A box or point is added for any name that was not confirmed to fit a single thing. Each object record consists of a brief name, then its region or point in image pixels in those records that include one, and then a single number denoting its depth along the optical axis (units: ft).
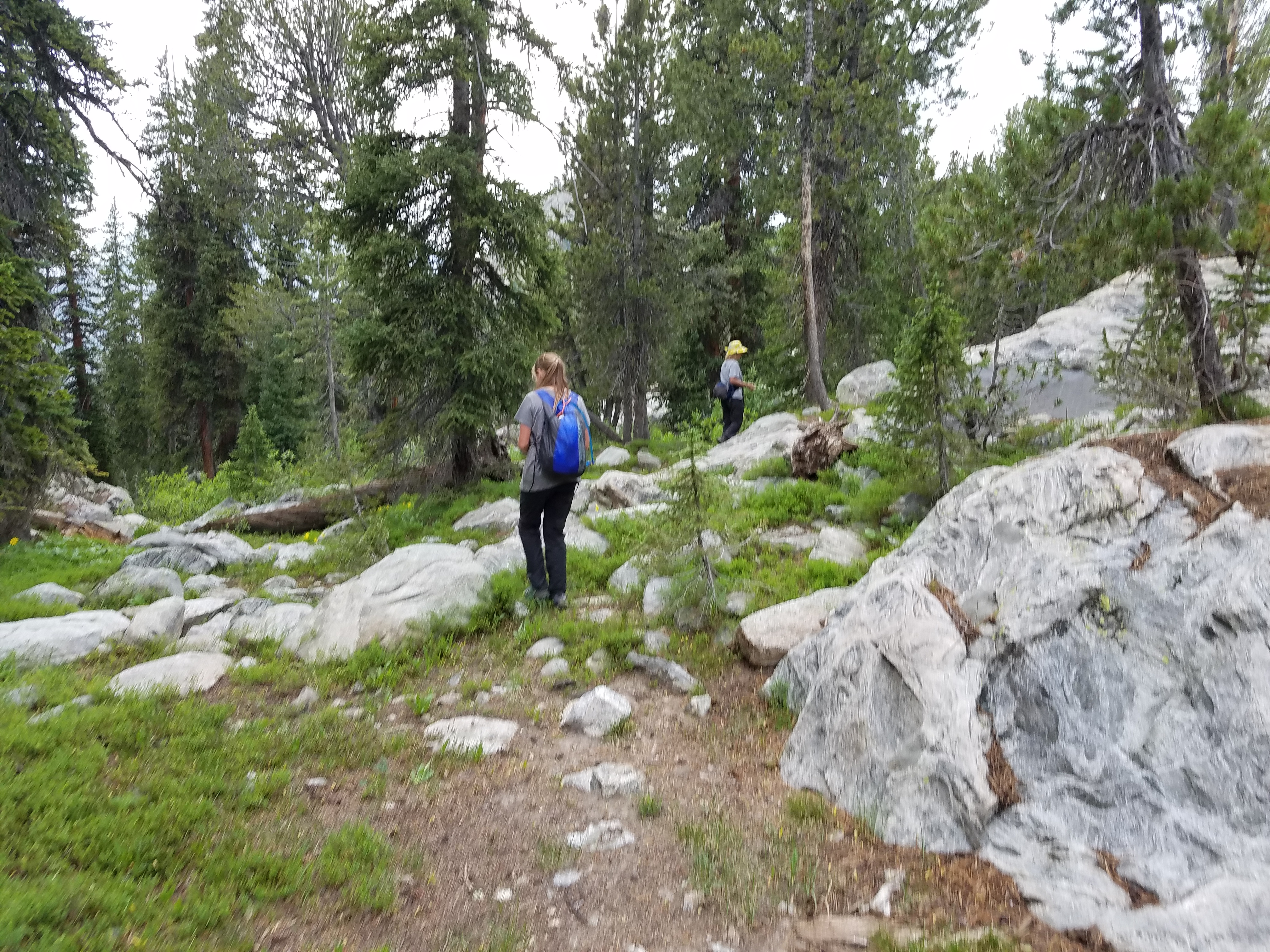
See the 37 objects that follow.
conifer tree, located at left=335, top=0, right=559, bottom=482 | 38.34
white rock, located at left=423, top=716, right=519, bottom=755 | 14.92
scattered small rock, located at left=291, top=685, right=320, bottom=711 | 16.75
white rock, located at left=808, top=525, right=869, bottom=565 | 23.93
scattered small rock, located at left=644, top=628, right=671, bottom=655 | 19.48
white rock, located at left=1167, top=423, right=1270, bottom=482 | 14.42
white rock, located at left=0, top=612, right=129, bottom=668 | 18.54
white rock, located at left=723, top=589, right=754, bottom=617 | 20.75
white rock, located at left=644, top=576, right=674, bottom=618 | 21.66
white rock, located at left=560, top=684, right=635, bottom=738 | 15.76
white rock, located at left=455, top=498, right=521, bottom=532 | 35.09
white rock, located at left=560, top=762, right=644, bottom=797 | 13.44
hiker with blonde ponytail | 20.51
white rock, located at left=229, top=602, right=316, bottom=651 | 20.83
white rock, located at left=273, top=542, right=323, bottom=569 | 32.96
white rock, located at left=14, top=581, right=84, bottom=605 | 25.99
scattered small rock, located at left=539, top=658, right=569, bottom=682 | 18.33
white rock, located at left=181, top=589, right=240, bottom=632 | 22.85
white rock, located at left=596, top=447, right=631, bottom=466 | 48.83
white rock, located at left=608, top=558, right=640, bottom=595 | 23.70
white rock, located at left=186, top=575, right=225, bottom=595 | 27.68
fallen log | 43.24
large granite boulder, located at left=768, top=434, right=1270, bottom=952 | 9.58
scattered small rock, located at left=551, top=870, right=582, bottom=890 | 10.85
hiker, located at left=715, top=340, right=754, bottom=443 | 44.78
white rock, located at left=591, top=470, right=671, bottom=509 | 35.78
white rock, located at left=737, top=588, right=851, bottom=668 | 18.06
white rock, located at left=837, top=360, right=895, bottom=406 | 50.47
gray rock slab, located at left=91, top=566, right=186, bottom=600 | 26.13
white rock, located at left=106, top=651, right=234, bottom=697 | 16.35
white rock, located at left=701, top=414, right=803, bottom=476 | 37.47
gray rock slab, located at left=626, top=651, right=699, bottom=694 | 17.65
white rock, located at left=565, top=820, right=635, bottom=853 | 11.81
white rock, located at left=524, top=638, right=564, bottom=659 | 19.54
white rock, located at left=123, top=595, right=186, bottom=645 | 20.75
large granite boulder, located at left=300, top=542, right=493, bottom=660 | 19.98
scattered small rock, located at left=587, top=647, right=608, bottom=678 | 18.60
